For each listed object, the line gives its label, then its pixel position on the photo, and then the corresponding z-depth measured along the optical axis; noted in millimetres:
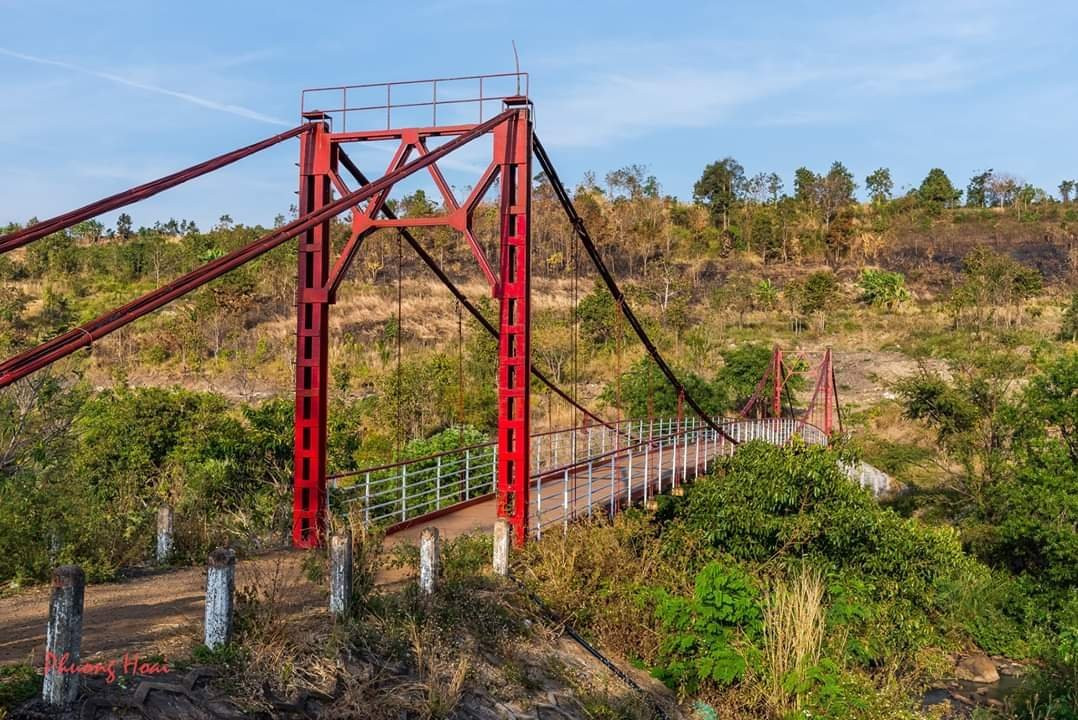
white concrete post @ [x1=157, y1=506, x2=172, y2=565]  9625
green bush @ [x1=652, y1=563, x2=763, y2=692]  8945
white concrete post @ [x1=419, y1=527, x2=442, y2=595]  8125
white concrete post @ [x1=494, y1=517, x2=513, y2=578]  9164
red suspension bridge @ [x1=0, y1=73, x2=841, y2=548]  10609
